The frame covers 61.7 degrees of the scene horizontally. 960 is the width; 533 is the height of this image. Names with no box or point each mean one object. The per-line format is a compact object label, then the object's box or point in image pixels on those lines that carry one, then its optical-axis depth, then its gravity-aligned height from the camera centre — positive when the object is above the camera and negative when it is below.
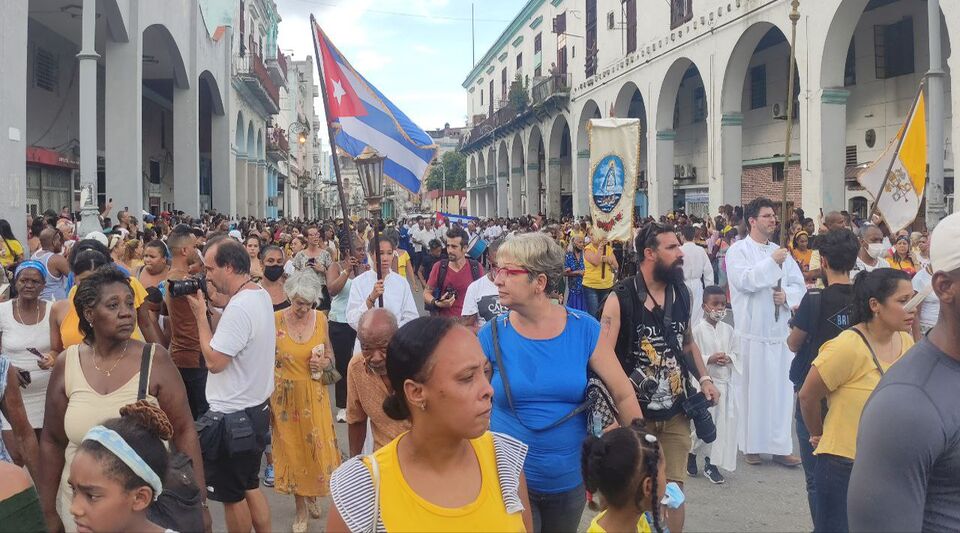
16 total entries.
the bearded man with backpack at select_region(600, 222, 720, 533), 4.37 -0.50
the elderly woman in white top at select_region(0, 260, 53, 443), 4.98 -0.45
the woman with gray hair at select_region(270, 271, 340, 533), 5.32 -1.02
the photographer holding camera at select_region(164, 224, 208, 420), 5.70 -0.63
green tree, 81.56 +8.87
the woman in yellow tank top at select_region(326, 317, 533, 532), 2.21 -0.59
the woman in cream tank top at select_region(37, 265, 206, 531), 3.49 -0.52
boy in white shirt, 6.34 -0.96
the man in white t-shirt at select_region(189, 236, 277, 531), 4.36 -0.70
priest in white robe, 6.73 -0.63
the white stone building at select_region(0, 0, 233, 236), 12.02 +4.05
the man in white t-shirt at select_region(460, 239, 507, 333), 5.89 -0.34
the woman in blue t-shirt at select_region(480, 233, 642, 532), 3.51 -0.57
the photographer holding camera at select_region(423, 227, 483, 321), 7.82 -0.21
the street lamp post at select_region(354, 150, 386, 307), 6.46 +0.72
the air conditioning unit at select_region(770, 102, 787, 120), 21.48 +3.91
